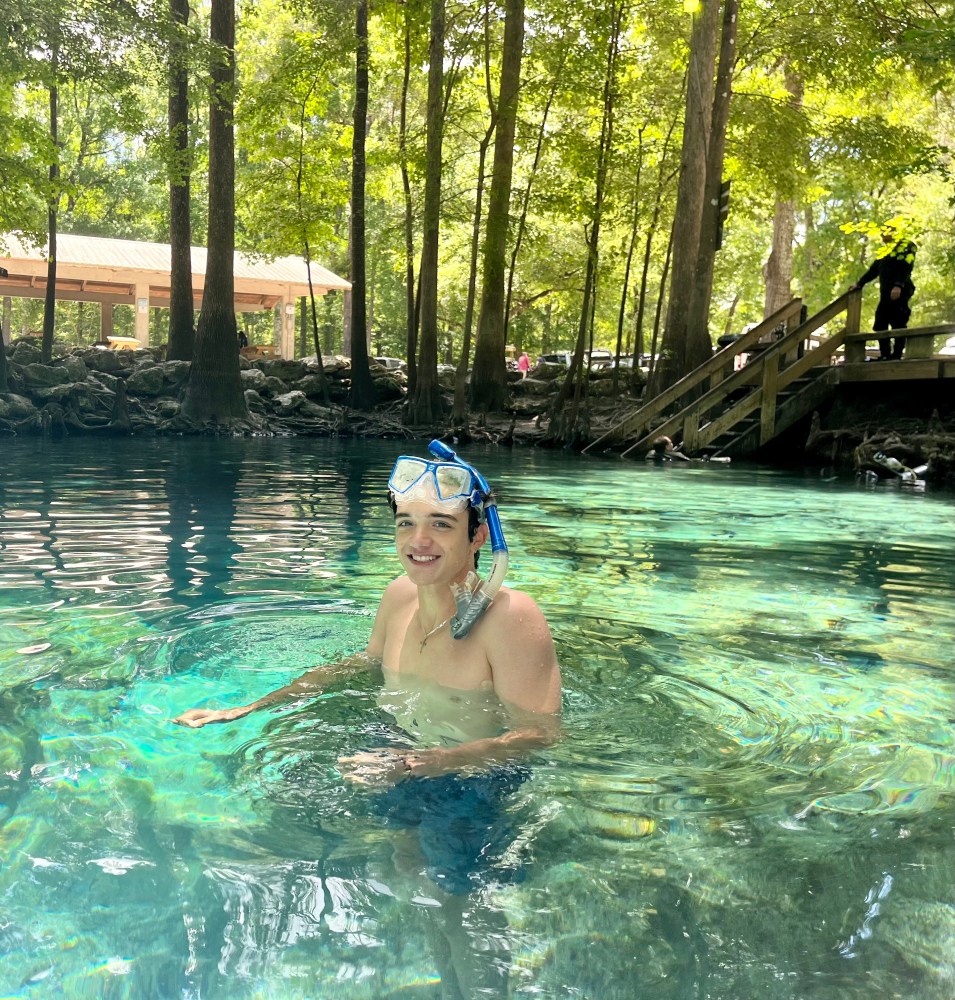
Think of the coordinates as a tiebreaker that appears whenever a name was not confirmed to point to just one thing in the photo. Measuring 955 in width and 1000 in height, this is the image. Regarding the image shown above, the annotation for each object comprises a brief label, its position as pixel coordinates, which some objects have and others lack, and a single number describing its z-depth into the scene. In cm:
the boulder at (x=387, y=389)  2421
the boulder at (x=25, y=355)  2294
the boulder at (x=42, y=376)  2045
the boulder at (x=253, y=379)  2372
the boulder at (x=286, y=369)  2530
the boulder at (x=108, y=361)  2331
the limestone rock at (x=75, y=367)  2127
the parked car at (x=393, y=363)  3534
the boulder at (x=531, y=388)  2625
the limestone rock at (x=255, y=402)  2236
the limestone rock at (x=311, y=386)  2420
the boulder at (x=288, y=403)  2247
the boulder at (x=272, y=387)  2361
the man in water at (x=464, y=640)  345
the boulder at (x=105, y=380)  2094
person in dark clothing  1616
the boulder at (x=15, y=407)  1844
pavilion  3200
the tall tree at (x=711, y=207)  1939
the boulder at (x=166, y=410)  2056
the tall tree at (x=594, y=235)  1988
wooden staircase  1748
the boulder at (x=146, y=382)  2170
